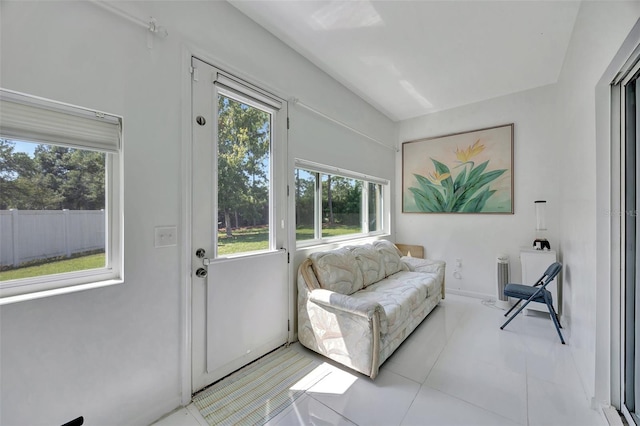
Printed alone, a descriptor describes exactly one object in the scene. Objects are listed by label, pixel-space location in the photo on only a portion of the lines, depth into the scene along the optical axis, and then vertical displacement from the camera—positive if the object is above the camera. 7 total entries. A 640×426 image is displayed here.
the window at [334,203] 2.85 +0.10
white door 1.83 -0.11
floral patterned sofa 1.95 -0.88
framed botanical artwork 3.64 +0.61
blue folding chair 2.57 -0.91
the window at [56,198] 1.20 +0.08
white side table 3.05 -0.73
